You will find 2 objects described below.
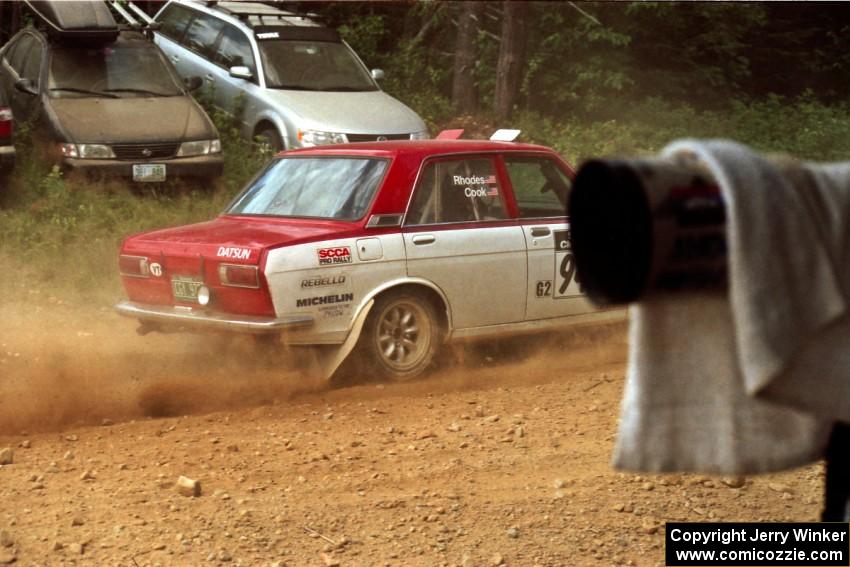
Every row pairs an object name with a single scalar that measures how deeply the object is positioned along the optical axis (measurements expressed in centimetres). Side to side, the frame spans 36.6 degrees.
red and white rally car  777
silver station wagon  1435
